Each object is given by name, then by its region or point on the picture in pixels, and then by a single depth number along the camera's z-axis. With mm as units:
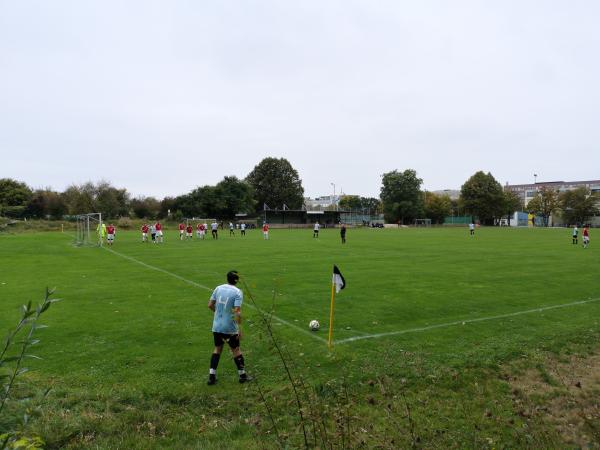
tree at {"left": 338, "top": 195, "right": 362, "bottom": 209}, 146625
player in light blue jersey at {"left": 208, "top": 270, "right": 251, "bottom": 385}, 6863
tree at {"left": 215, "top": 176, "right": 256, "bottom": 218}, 84062
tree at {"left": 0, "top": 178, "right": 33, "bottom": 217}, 73488
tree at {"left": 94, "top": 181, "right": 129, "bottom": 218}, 81769
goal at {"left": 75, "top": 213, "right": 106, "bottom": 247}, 34969
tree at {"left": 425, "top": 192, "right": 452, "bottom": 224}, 118938
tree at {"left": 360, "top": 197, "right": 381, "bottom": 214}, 147188
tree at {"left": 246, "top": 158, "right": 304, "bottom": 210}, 106000
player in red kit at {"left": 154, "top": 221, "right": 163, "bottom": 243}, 37288
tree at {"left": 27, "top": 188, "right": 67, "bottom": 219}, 83938
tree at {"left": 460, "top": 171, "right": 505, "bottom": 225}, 103500
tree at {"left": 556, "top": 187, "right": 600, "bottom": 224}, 102312
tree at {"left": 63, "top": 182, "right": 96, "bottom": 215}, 77688
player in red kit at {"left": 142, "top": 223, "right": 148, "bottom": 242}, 37562
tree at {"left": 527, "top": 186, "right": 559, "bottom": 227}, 109750
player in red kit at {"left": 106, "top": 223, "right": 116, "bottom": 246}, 35122
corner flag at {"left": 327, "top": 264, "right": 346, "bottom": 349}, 8614
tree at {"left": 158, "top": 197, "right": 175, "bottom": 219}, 97250
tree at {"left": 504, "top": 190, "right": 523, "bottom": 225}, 104888
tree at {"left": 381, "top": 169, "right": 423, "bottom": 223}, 106562
